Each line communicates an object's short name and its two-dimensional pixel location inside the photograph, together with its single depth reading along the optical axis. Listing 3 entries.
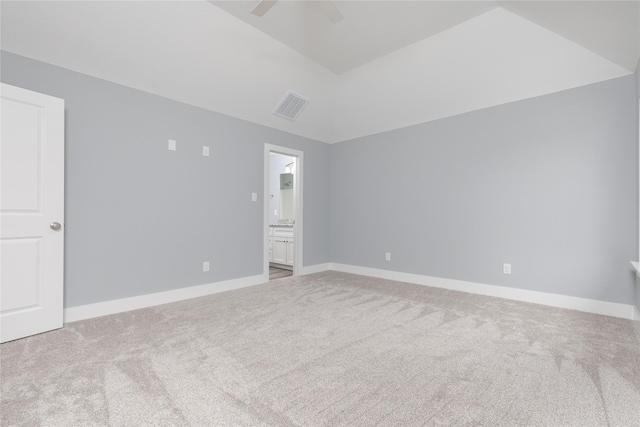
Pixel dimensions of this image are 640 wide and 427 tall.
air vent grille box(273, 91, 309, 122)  4.16
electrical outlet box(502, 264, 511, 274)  3.61
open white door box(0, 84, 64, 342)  2.33
